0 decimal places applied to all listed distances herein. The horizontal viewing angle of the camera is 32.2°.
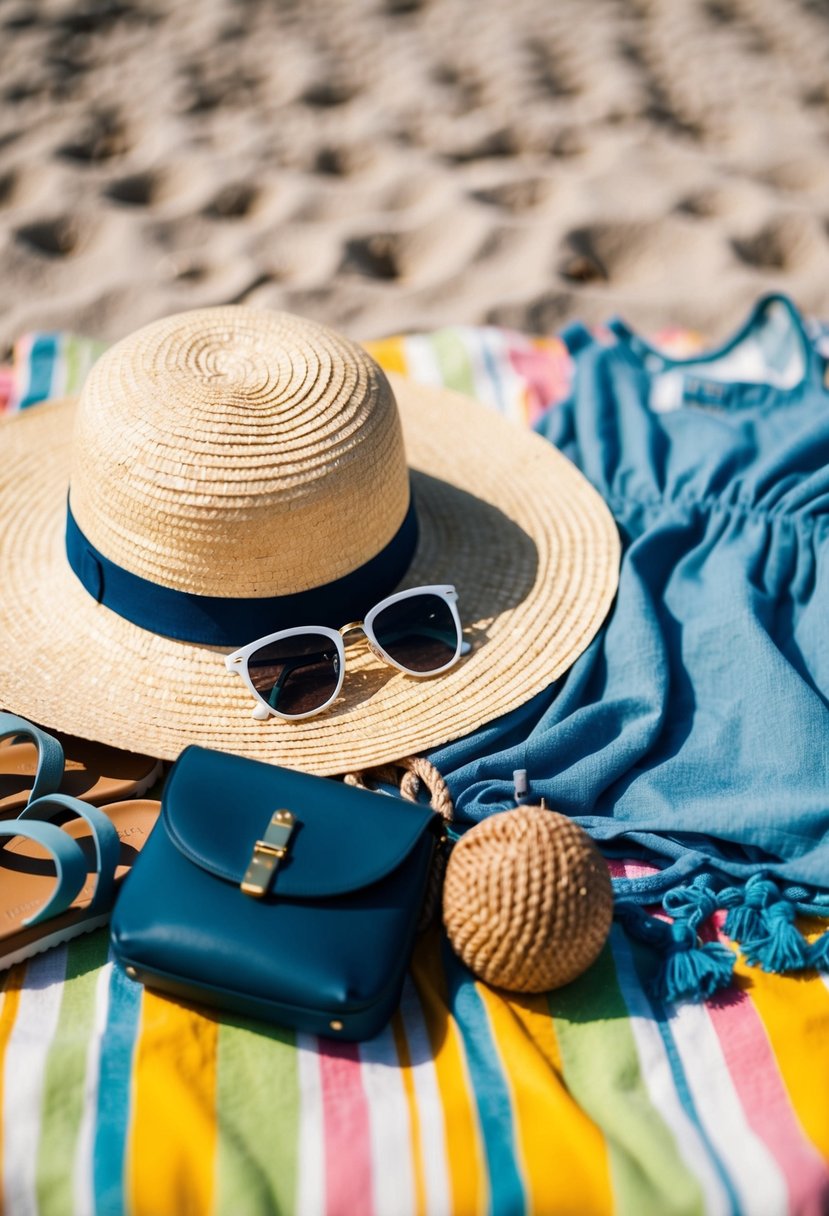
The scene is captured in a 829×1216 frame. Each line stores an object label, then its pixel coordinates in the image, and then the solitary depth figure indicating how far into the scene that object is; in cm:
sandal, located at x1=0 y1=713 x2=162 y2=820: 77
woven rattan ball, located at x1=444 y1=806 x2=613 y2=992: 67
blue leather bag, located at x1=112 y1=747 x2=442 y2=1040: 66
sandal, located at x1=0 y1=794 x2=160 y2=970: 72
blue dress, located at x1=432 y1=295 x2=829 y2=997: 76
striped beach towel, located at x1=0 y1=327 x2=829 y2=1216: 64
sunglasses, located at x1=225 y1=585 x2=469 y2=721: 78
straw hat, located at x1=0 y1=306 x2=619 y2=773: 75
